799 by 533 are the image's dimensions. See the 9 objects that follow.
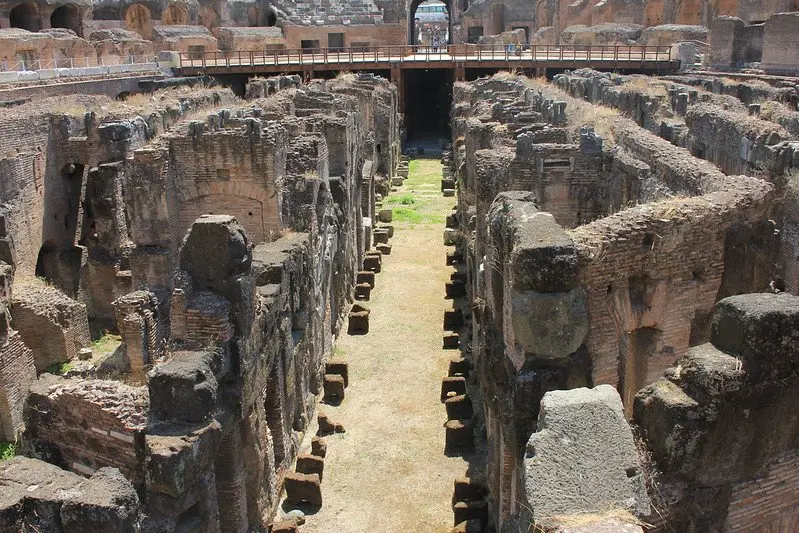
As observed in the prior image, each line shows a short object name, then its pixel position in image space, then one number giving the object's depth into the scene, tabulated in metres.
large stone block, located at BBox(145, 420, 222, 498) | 6.21
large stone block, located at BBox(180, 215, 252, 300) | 7.53
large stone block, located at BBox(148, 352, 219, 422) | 6.58
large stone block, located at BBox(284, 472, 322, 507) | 9.58
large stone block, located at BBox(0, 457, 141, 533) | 5.62
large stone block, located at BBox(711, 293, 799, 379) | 4.37
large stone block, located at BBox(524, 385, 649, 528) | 4.10
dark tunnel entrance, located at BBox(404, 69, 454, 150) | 47.16
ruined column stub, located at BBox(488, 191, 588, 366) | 5.98
